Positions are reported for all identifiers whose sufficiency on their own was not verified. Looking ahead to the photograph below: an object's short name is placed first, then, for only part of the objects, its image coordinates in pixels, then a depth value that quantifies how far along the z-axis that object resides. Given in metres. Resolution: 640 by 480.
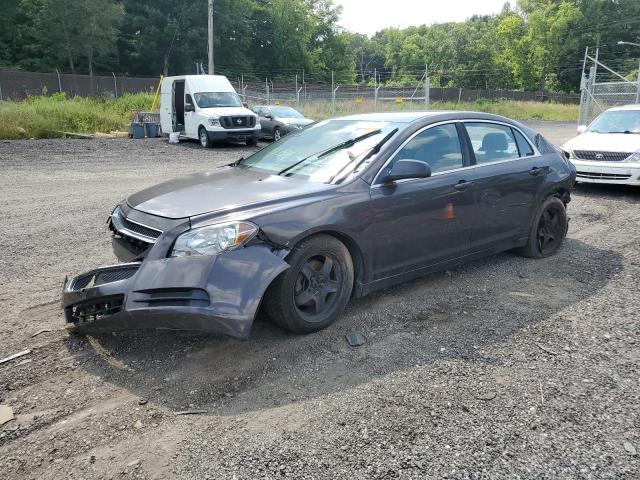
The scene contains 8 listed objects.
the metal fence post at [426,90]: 27.27
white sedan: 9.44
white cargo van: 17.77
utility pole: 28.28
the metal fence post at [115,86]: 42.09
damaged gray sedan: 3.31
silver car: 20.20
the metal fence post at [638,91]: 19.55
